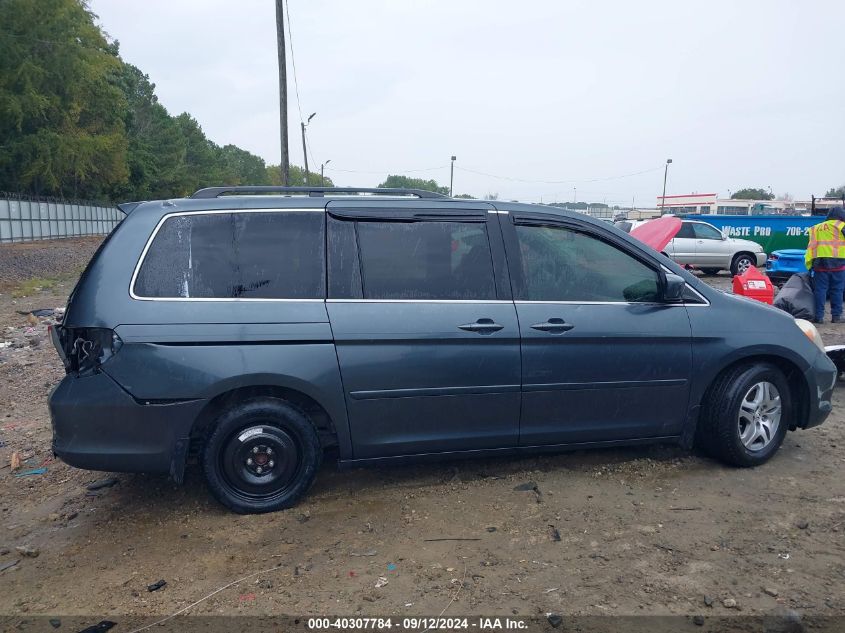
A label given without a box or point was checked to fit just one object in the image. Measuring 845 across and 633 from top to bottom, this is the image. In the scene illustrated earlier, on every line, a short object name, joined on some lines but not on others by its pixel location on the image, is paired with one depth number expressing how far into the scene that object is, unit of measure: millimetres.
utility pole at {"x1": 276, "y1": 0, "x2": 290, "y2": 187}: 19812
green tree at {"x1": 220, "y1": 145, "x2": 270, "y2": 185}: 115194
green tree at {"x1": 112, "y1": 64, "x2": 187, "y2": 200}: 63641
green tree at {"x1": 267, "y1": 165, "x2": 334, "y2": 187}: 103350
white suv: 18594
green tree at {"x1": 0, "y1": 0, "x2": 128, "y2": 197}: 34156
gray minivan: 3762
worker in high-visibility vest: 9789
